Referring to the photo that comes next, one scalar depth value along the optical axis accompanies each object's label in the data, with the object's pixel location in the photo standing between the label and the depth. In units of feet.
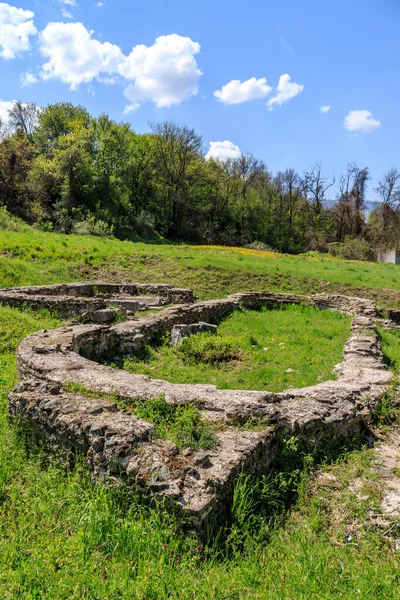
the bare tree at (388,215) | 166.50
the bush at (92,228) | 97.66
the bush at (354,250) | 134.62
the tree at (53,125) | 154.96
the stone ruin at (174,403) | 11.73
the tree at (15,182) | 118.11
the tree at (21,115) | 186.60
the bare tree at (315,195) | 196.44
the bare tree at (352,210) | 183.21
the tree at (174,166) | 153.58
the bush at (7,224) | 82.15
